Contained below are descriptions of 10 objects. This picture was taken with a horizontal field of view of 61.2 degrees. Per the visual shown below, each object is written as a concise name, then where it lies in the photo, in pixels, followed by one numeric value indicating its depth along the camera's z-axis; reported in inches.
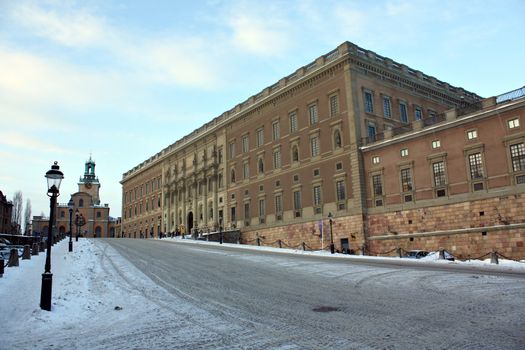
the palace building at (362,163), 1200.2
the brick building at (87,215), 4614.2
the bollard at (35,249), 1054.9
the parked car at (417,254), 1210.6
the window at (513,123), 1144.0
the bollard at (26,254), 912.8
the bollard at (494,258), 987.8
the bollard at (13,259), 778.8
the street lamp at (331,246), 1406.3
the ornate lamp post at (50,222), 451.2
